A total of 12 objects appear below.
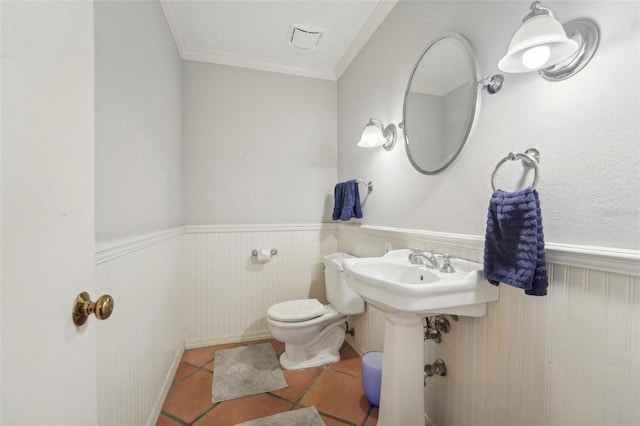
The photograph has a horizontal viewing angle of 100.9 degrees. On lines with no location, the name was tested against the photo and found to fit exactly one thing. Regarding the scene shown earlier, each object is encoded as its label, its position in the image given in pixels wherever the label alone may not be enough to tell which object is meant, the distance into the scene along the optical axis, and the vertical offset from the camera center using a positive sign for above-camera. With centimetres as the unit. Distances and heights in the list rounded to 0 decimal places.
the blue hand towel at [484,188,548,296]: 79 -10
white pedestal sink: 92 -34
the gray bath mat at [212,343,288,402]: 163 -113
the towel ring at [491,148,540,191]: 87 +18
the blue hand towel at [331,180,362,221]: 200 +5
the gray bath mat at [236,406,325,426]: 137 -112
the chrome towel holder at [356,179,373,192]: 192 +18
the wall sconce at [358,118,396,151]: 166 +46
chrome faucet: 117 -23
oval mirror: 114 +52
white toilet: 179 -79
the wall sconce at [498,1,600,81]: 71 +47
